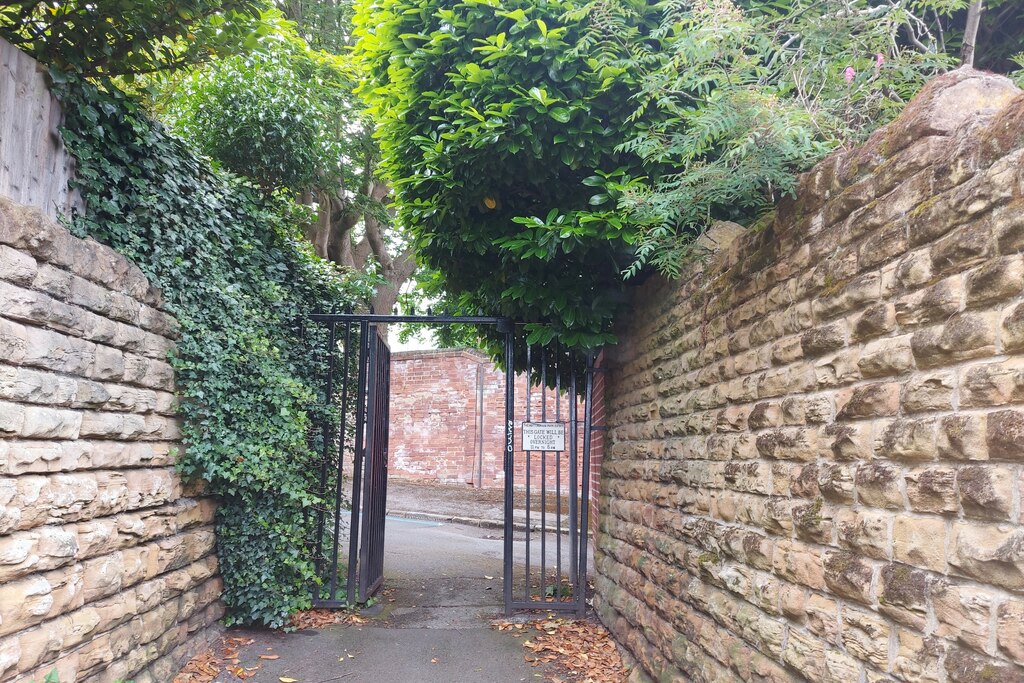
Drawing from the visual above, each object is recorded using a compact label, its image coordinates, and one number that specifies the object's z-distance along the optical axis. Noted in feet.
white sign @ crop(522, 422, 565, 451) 20.40
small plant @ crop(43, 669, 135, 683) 9.86
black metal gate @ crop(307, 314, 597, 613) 20.08
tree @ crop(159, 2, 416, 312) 22.82
